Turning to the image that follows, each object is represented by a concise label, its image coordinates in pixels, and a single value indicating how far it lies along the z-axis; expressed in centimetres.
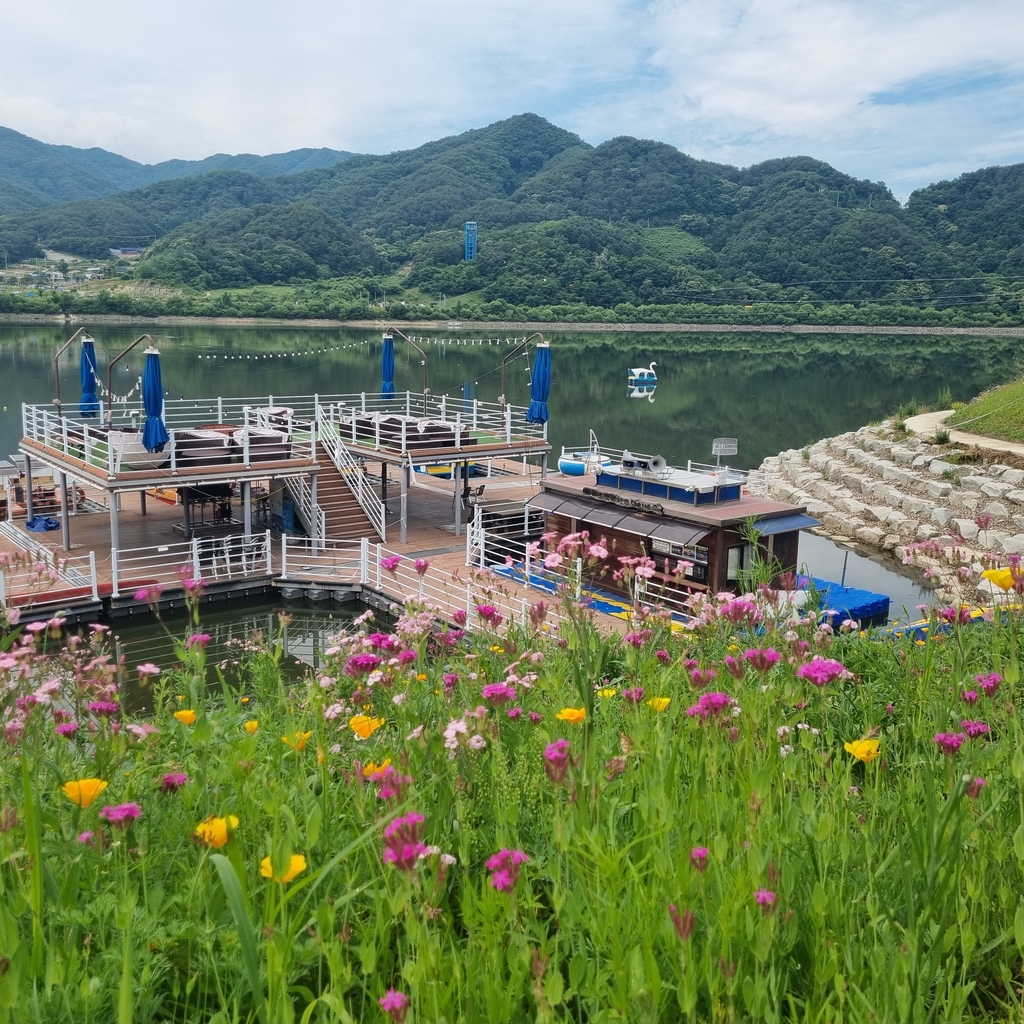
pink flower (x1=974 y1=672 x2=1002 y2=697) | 277
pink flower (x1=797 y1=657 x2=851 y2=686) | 241
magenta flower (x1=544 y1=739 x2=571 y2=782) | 178
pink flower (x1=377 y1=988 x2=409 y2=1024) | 139
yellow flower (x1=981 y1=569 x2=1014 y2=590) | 307
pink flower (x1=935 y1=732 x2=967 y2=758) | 209
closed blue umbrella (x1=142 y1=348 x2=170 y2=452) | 1584
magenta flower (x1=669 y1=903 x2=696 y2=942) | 147
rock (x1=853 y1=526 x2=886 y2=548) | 2186
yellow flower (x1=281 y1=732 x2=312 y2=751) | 264
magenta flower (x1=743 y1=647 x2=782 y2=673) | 255
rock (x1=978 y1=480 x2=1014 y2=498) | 1961
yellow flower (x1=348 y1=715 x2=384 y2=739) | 242
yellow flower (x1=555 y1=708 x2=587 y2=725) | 226
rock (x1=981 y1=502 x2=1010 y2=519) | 1894
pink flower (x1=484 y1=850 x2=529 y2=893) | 160
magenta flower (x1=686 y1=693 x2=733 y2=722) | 239
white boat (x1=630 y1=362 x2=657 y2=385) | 6000
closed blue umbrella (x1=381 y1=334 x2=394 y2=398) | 2395
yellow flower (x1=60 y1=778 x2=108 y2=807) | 204
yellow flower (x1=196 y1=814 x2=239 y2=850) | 198
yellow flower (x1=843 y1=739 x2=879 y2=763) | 234
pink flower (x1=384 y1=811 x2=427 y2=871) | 152
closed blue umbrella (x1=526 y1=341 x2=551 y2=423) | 2020
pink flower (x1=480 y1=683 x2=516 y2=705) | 252
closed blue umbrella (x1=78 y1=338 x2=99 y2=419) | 1965
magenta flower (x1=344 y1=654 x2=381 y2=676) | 295
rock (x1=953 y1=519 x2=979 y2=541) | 1856
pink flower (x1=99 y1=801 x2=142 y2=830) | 206
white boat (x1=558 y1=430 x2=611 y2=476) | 1983
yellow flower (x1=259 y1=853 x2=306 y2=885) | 176
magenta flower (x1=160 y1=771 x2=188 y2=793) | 241
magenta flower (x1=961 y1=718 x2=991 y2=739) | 238
